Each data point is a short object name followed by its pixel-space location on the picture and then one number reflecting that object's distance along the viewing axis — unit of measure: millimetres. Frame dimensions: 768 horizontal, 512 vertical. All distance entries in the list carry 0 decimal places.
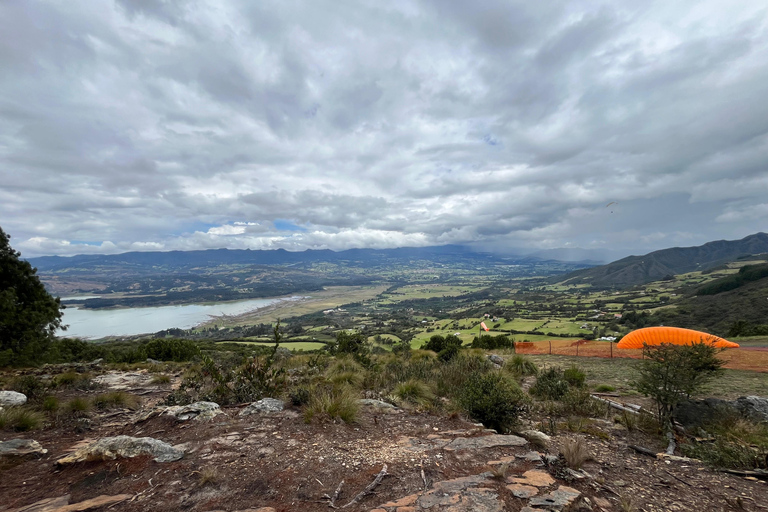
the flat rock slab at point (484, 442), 4836
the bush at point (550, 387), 8016
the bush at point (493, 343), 19938
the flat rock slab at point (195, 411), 5609
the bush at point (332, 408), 5680
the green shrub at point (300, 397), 6457
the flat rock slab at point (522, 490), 3418
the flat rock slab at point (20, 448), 4203
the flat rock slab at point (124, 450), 4086
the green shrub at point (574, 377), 9164
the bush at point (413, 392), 7430
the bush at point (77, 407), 5980
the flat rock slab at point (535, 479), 3675
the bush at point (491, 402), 5988
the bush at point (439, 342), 18172
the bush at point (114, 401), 6776
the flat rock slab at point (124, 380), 8791
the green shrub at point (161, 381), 9533
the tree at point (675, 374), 5809
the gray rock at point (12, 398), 6011
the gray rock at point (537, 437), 4977
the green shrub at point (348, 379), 8039
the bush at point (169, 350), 18222
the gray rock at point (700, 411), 5711
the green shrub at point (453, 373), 8277
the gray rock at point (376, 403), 6789
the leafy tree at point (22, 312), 10875
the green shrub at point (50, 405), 6055
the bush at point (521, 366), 11291
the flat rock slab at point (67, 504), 3094
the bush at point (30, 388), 6629
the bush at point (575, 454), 4163
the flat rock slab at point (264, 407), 6005
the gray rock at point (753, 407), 5773
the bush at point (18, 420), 5109
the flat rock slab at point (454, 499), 3139
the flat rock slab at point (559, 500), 3167
